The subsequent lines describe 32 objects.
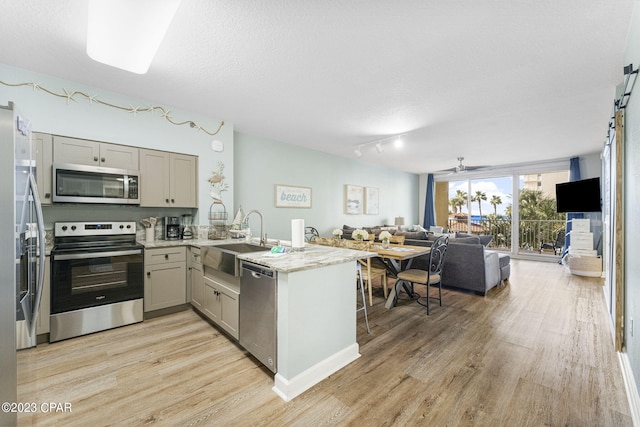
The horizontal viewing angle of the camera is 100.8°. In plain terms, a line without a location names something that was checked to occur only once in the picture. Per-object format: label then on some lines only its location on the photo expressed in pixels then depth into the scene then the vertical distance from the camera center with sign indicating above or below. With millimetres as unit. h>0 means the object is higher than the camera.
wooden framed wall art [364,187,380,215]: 7117 +374
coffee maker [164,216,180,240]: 3486 -177
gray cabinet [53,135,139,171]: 2681 +665
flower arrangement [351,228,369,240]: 3904 -306
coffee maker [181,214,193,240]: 3547 -168
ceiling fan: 6273 +1341
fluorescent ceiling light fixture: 1541 +1202
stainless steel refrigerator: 1203 -164
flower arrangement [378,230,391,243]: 3715 -315
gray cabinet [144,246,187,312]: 2953 -728
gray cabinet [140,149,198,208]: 3180 +448
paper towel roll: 2445 -180
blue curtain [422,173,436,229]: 8781 +353
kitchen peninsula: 1802 -750
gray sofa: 3896 -788
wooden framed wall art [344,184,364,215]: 6582 +395
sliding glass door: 7055 +75
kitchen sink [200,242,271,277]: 2271 -410
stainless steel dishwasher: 1898 -756
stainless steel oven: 2467 -644
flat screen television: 5109 +379
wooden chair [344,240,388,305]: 3475 -738
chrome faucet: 2904 -283
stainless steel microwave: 2635 +321
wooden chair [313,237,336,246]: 3811 -395
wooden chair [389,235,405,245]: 3948 -370
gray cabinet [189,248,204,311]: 3008 -749
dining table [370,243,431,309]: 3229 -489
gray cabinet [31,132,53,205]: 2538 +489
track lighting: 4613 +1359
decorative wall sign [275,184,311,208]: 5121 +370
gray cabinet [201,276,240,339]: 2379 -885
